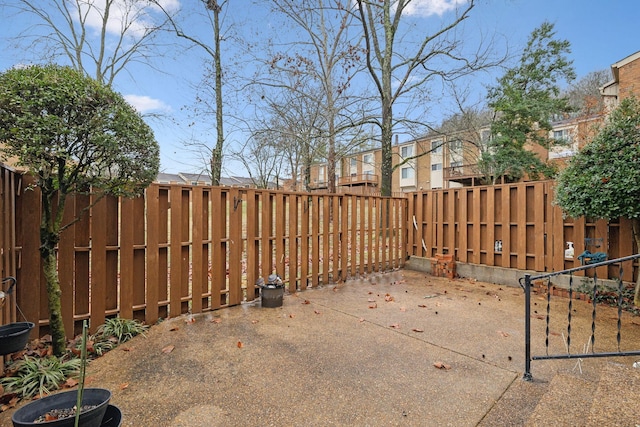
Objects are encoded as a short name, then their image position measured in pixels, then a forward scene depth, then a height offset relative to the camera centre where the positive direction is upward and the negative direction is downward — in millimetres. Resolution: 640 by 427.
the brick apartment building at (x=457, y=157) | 11922 +4098
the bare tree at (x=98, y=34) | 11555 +7178
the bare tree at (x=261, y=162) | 13938 +2592
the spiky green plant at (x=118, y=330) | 3469 -1406
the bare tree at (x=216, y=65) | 9188 +4527
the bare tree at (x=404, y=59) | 9810 +5053
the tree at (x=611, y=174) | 4266 +524
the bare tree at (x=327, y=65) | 10086 +5058
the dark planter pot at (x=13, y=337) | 2191 -933
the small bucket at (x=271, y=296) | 4770 -1344
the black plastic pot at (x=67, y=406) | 1461 -1041
